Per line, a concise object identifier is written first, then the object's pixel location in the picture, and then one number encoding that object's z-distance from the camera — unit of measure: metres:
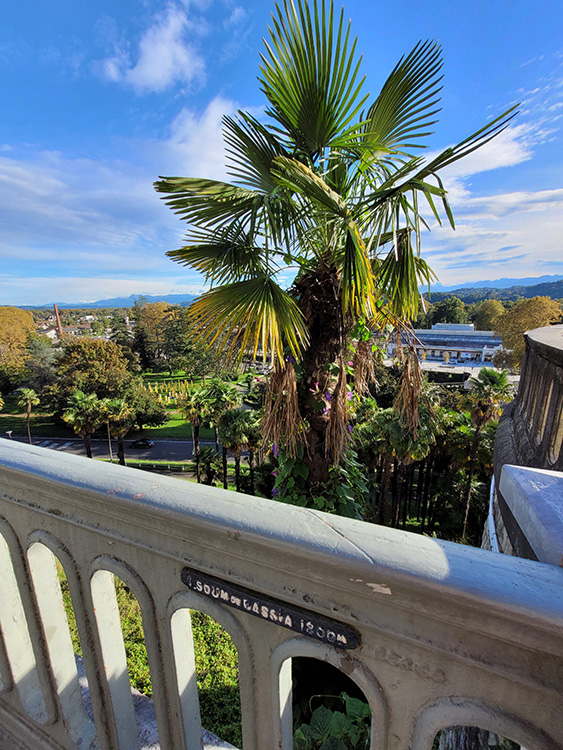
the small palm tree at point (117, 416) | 19.06
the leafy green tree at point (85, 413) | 18.52
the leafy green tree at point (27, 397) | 29.36
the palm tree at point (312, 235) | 2.81
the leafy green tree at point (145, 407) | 31.17
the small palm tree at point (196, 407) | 17.42
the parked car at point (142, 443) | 29.48
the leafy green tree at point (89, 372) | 32.19
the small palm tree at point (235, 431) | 15.42
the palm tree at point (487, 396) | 13.52
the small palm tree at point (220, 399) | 17.28
